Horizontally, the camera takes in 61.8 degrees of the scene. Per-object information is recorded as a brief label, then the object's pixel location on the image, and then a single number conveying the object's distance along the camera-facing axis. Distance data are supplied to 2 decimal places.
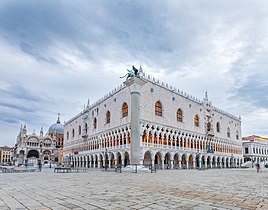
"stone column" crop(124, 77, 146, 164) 28.44
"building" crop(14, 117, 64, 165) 77.88
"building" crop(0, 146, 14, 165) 109.56
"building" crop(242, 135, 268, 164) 71.36
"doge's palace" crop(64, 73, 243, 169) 35.41
